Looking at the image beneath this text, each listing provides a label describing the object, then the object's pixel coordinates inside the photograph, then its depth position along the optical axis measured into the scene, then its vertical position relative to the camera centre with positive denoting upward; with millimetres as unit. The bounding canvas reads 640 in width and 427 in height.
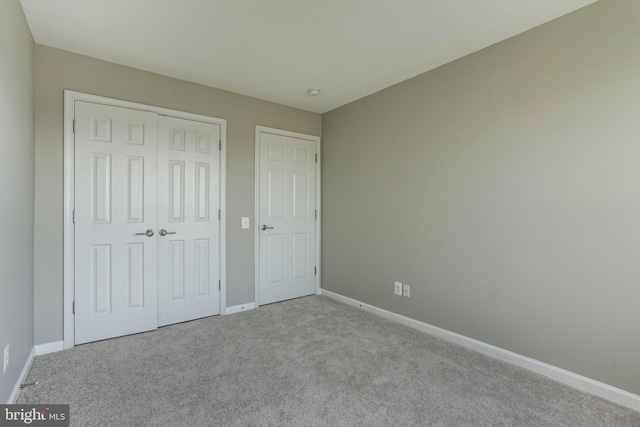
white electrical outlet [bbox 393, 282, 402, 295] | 3104 -748
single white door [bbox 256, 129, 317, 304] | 3631 -5
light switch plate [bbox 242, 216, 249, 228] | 3463 -67
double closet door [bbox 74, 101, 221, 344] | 2578 -45
